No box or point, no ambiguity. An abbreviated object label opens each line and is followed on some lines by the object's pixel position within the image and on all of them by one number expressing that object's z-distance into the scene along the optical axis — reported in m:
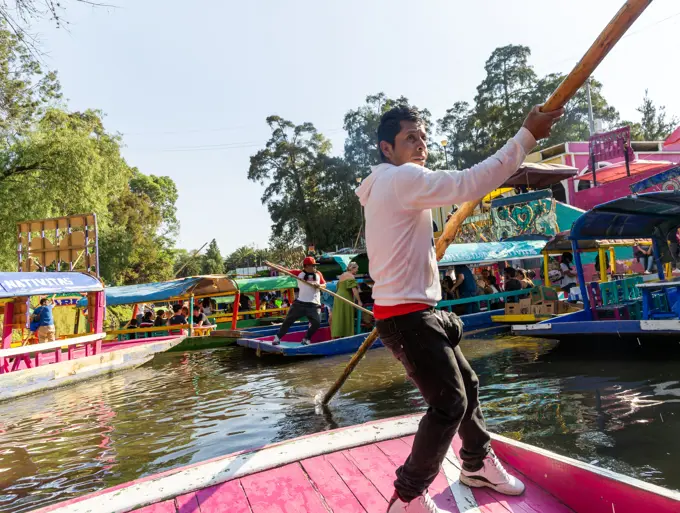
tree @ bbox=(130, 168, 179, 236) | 38.19
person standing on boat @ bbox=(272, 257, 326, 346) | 8.78
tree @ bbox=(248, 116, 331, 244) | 35.88
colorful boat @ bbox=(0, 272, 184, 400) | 7.71
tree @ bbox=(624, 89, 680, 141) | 35.19
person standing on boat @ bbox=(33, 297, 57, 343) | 9.49
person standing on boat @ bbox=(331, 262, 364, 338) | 9.29
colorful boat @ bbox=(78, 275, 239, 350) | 11.88
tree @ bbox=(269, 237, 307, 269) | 34.47
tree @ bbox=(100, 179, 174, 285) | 24.58
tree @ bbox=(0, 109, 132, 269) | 15.27
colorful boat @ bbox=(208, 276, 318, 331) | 15.09
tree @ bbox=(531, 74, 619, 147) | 31.64
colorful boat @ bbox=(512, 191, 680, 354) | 6.56
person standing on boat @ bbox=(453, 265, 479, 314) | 11.55
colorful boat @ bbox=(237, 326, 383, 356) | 8.88
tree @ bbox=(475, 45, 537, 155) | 33.34
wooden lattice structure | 11.92
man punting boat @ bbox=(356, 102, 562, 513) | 1.88
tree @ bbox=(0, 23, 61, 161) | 11.17
